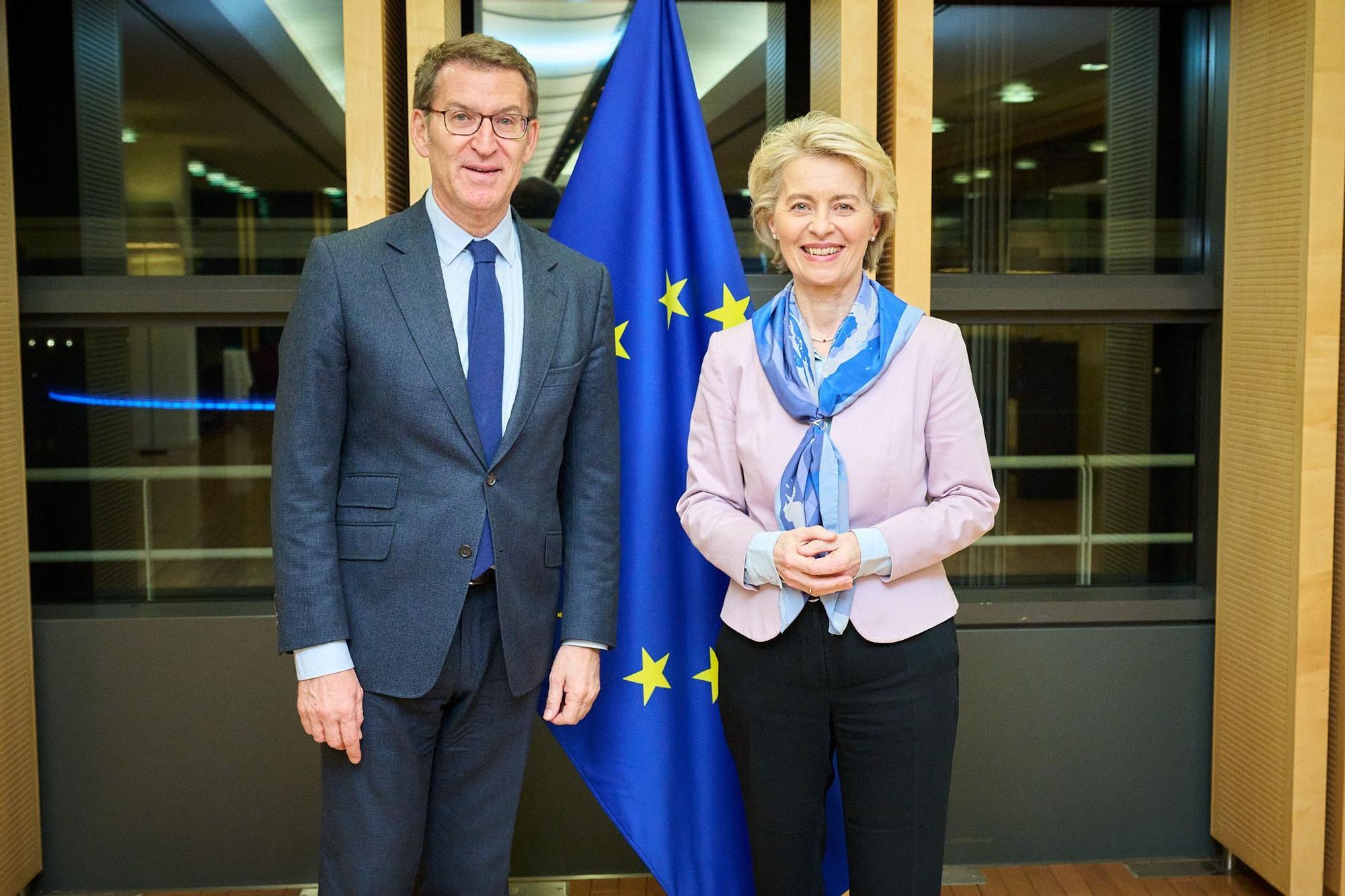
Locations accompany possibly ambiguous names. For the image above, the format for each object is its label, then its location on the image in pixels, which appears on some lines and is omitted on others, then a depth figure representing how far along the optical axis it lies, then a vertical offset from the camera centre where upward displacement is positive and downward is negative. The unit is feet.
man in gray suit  5.96 -0.43
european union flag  7.86 -0.05
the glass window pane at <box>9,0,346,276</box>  10.52 +2.35
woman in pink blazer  6.35 -0.83
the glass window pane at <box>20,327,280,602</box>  10.60 -0.61
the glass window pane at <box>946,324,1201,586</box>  11.38 -0.66
